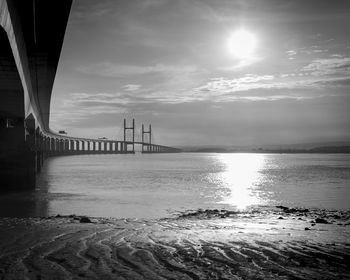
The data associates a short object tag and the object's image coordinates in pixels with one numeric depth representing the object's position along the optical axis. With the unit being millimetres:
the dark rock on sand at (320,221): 11469
